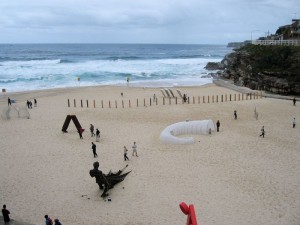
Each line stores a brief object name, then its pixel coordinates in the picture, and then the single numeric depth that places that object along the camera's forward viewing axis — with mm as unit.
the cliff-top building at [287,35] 43781
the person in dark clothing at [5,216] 11194
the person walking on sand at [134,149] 18328
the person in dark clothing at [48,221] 11188
